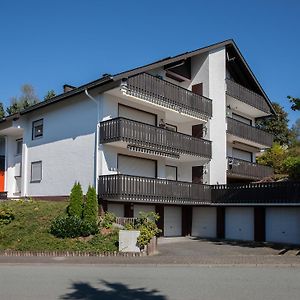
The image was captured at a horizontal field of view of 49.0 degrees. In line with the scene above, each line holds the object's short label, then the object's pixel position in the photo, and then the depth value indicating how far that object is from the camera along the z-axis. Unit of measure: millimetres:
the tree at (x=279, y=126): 37728
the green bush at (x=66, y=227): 13532
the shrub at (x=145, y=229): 13026
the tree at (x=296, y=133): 37575
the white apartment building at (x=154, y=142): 17222
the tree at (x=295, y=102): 15827
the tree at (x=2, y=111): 36410
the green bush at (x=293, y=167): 20910
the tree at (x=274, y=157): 28572
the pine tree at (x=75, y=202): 14792
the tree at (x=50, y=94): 37045
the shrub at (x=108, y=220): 14549
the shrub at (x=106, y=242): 12853
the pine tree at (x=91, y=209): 14532
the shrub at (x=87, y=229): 13701
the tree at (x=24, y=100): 37436
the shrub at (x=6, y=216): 14510
